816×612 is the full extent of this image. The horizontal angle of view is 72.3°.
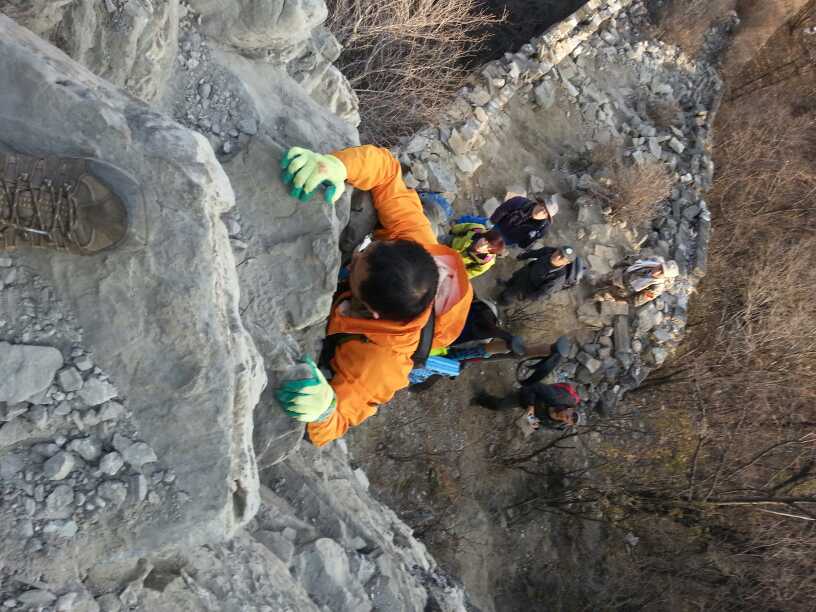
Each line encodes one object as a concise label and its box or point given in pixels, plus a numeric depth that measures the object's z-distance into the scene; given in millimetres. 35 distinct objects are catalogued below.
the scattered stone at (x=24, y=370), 2012
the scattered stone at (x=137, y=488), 2178
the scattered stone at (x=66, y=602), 2012
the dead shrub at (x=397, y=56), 5531
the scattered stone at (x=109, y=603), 2158
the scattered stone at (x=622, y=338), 6910
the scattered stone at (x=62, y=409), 2113
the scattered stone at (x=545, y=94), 7242
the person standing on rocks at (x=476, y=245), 4621
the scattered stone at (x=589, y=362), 6809
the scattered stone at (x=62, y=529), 2061
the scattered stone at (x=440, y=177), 5863
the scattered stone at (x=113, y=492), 2133
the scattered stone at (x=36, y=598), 1961
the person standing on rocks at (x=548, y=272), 5160
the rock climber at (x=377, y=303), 2676
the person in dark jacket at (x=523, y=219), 5066
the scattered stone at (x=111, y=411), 2199
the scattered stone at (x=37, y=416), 2072
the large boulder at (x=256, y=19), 3279
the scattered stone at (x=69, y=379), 2139
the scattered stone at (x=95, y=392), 2174
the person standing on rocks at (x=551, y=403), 5344
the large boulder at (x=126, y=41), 2627
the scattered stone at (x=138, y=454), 2207
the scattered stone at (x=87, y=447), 2123
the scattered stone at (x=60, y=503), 2061
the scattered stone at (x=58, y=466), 2061
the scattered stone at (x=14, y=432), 2037
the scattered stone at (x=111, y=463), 2148
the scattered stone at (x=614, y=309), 6973
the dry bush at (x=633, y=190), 6980
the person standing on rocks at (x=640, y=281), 6566
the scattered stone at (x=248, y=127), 3129
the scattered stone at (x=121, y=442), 2203
